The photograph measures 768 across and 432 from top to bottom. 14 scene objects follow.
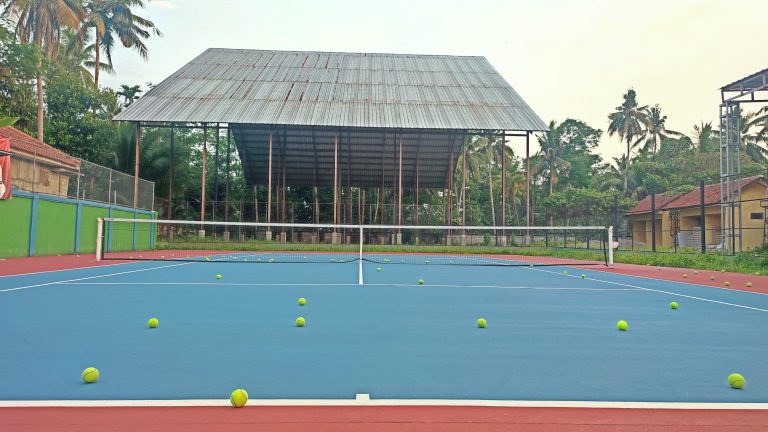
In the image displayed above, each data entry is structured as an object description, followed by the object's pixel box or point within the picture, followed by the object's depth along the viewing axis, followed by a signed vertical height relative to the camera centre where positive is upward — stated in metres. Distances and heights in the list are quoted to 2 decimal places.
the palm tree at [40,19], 27.38 +11.24
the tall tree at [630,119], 57.53 +13.24
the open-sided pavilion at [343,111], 27.92 +6.80
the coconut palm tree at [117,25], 37.16 +14.72
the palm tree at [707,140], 50.75 +9.94
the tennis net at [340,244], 22.03 -0.29
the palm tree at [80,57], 35.98 +12.68
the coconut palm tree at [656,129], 58.06 +12.25
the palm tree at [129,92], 42.16 +11.24
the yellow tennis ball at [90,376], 3.41 -0.89
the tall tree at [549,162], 60.91 +9.04
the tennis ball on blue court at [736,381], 3.44 -0.87
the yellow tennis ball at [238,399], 2.99 -0.90
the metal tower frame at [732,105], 19.28 +5.42
